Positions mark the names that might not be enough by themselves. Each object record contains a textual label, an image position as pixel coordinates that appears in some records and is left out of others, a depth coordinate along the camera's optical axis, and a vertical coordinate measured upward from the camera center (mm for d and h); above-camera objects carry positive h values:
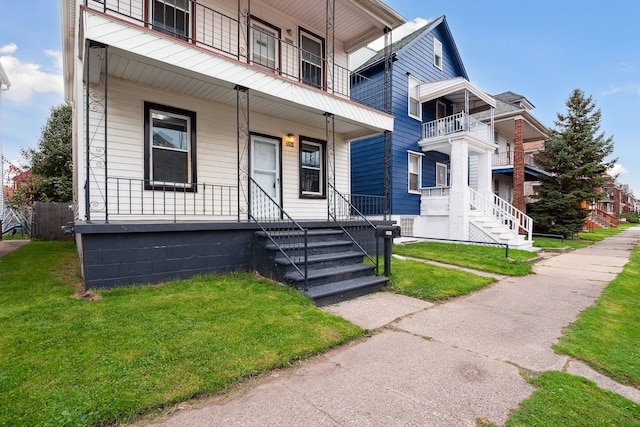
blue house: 12195 +2612
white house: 4926 +1921
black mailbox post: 5691 -436
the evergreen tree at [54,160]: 18266 +3249
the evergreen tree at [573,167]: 15125 +2248
